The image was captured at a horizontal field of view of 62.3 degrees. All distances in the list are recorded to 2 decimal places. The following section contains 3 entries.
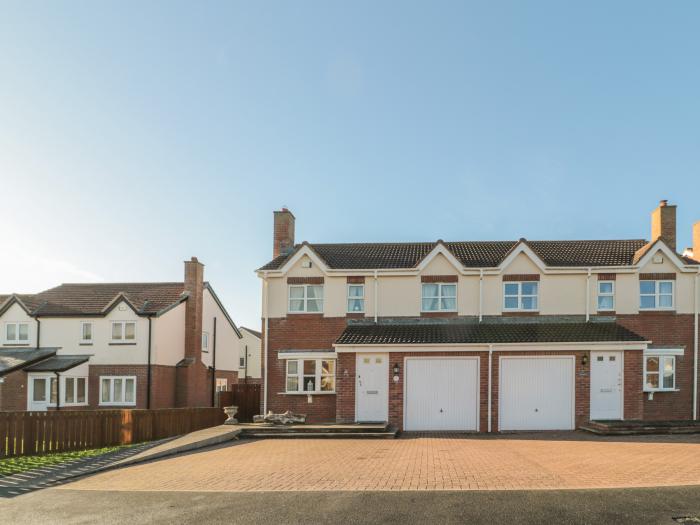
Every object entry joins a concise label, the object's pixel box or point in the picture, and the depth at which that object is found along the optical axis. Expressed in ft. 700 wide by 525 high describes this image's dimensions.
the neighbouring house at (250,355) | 172.96
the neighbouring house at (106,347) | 94.99
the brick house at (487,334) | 71.05
